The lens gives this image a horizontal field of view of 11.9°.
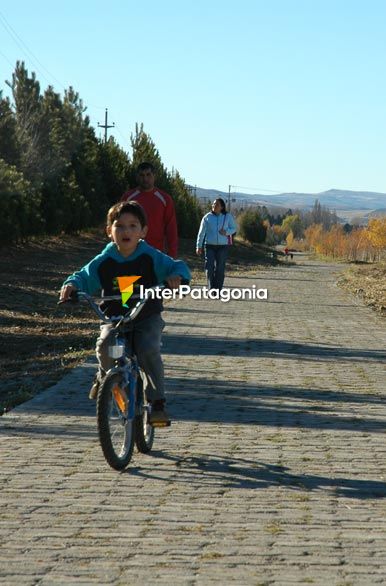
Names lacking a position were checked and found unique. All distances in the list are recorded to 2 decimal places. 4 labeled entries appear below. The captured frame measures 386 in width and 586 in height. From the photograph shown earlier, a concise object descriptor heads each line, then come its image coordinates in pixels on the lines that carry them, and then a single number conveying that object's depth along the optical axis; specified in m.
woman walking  33.12
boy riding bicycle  11.68
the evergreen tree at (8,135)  64.13
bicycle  10.88
